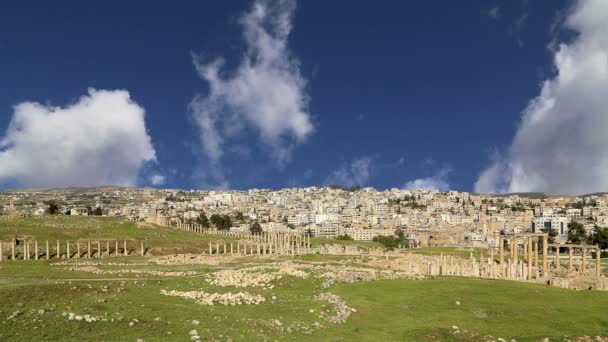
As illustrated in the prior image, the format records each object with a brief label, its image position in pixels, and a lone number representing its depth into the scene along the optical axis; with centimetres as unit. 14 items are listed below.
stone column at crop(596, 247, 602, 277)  5922
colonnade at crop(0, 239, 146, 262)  6981
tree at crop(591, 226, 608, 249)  11756
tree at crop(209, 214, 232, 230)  18805
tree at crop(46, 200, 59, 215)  14321
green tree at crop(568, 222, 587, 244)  13270
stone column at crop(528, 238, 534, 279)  5916
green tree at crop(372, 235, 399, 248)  15562
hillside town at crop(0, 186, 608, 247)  18690
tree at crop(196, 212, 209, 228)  18574
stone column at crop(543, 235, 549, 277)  6291
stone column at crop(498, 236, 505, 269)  6407
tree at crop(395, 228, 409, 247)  16566
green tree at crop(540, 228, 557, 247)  15712
